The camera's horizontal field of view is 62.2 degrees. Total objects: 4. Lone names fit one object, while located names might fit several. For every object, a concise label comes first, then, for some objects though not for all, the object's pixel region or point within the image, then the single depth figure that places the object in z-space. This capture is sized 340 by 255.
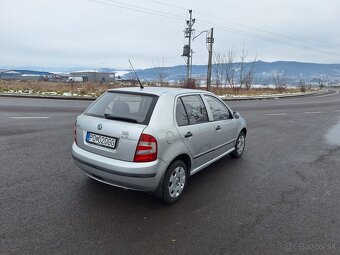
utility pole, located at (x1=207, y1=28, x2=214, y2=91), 27.04
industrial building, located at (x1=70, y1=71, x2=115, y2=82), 87.13
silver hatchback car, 3.59
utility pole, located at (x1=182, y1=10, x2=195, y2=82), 28.23
